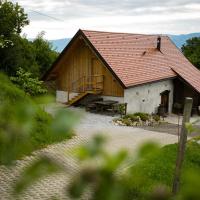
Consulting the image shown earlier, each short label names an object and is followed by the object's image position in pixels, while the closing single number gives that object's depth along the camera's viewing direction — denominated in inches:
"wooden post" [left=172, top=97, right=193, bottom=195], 370.6
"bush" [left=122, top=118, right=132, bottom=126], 832.3
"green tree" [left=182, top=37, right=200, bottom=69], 1615.4
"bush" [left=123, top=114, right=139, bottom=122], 875.9
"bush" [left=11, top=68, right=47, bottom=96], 843.4
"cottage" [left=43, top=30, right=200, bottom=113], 987.9
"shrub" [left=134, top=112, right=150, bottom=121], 905.5
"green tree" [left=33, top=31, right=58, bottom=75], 1378.0
